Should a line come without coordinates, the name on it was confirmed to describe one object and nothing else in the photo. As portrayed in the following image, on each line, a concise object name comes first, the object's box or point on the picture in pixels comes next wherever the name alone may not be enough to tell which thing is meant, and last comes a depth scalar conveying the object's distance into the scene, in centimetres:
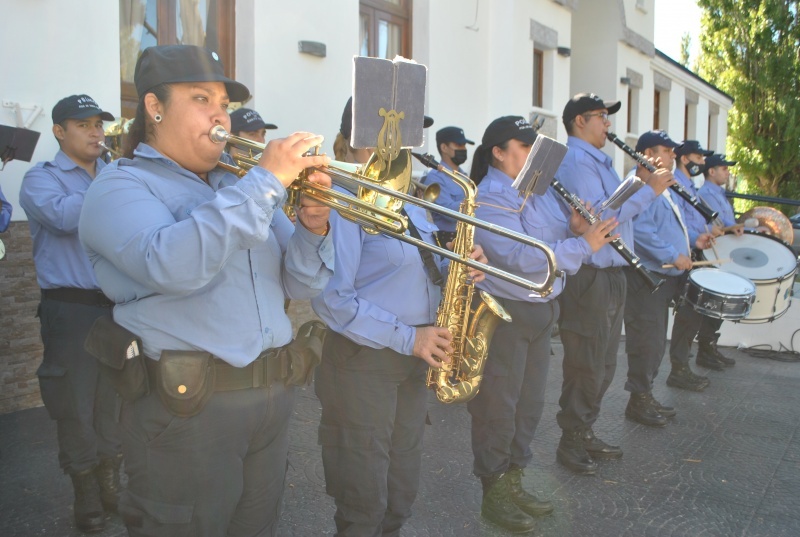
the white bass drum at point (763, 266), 669
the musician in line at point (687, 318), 694
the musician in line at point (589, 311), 461
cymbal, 841
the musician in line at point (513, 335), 388
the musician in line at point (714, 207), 797
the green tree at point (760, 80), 2180
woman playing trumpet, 206
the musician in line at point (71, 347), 377
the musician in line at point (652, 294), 575
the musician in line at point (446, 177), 650
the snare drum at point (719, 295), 614
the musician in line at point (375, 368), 299
